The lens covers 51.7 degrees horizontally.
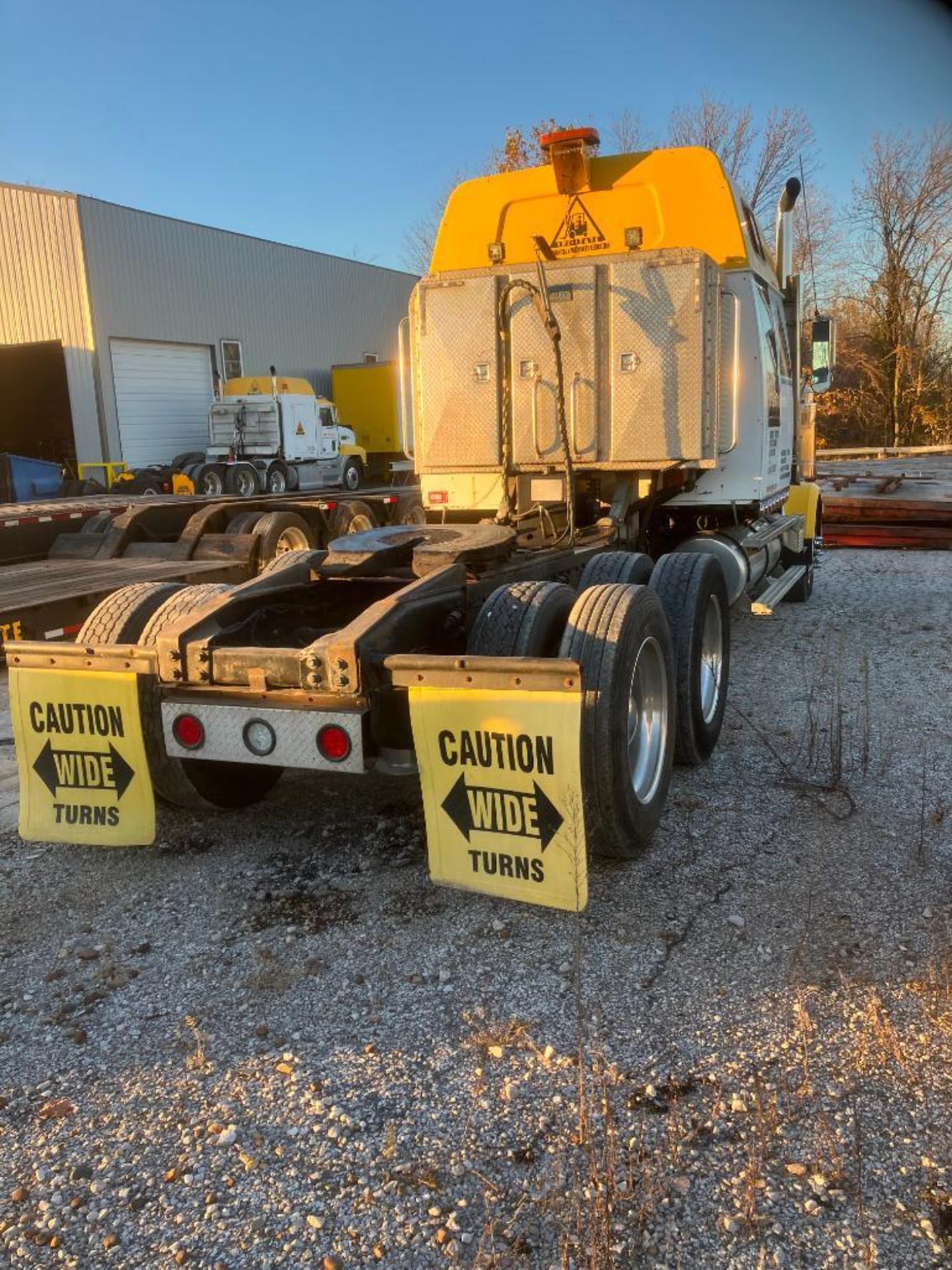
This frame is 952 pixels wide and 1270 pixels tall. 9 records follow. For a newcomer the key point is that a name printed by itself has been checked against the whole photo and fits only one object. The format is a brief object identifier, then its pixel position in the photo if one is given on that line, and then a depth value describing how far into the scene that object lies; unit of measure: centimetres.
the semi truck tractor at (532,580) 348
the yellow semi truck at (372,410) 3059
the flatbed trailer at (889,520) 1449
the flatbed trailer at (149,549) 767
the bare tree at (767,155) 3550
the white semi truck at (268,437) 2372
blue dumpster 1603
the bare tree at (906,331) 3891
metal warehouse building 2405
